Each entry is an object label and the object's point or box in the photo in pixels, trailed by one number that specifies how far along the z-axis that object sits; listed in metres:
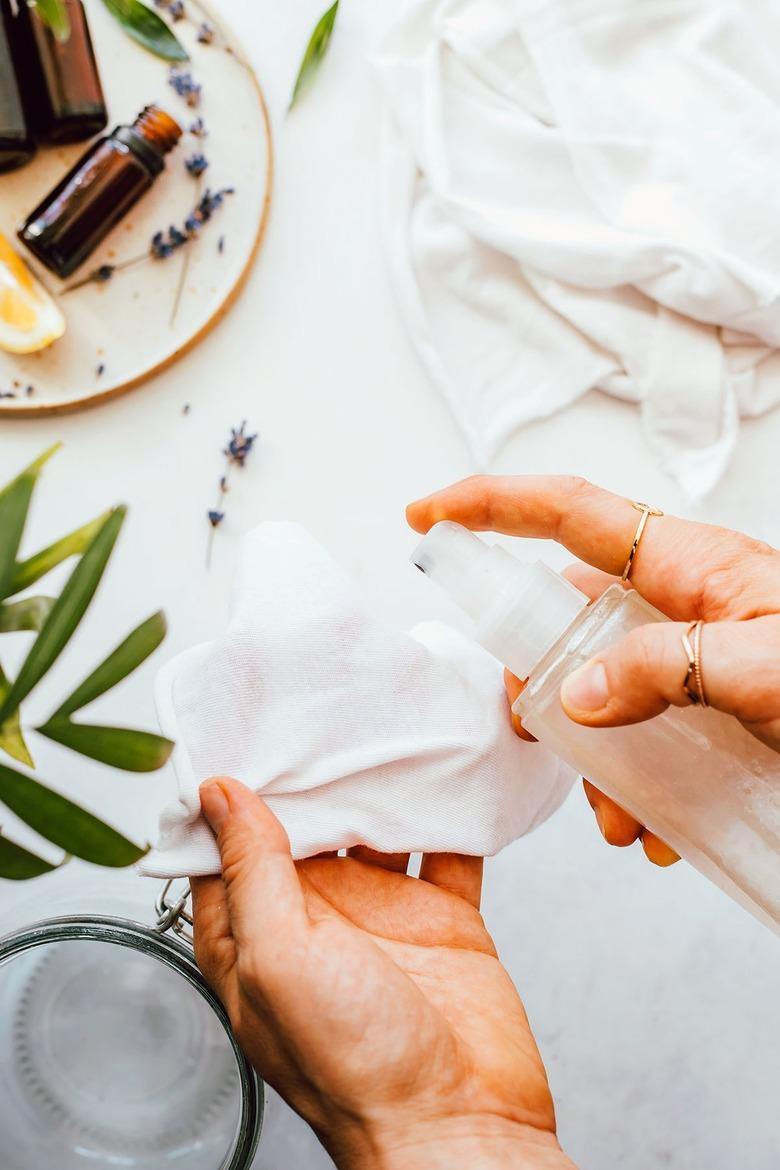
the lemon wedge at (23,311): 0.78
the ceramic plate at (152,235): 0.81
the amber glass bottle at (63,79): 0.76
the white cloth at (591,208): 0.83
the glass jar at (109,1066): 0.70
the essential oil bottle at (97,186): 0.78
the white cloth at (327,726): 0.60
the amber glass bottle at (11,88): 0.75
